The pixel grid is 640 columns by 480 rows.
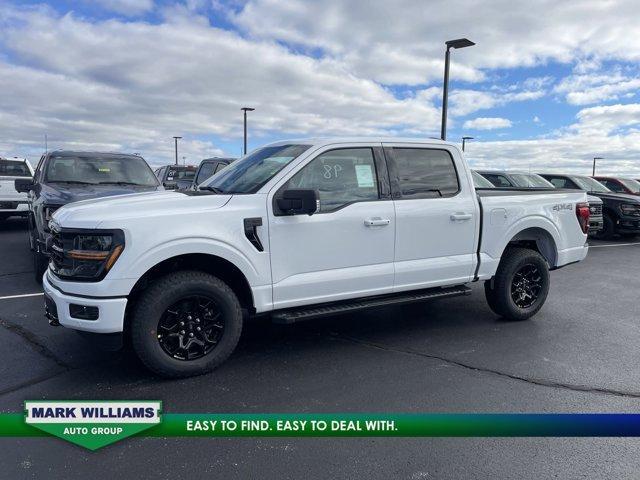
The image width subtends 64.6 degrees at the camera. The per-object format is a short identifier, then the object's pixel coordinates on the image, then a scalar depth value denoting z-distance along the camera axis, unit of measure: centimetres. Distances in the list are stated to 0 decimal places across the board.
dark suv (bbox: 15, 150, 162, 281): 702
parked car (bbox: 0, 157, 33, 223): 1244
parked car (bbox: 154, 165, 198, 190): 1903
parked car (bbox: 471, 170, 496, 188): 1165
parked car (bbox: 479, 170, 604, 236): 1363
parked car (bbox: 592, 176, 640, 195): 1578
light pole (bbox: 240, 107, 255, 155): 2955
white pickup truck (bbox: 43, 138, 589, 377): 367
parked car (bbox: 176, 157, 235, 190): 1268
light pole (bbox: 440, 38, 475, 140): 1461
